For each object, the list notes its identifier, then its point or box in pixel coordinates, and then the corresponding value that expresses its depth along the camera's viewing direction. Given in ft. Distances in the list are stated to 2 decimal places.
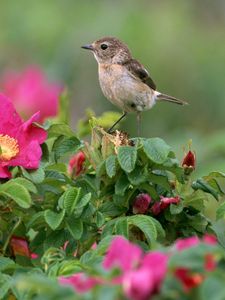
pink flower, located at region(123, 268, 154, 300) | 10.38
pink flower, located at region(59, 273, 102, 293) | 10.90
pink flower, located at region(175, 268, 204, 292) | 10.87
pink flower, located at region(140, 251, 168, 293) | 10.59
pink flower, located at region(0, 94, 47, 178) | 17.71
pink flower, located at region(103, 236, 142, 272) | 10.89
